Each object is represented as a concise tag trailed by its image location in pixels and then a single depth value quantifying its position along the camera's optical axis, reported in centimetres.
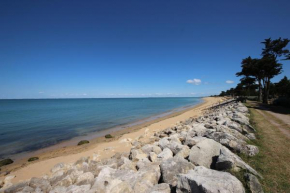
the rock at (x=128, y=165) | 560
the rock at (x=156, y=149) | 696
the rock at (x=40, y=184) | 482
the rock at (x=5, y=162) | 931
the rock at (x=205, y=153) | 491
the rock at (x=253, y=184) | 339
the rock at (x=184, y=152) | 573
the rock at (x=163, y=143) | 732
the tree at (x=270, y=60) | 2738
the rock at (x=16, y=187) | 495
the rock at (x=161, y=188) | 380
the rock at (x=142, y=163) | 555
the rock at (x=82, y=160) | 726
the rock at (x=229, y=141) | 573
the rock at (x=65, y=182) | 489
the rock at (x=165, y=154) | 598
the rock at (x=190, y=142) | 652
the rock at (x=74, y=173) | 511
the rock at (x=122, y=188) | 388
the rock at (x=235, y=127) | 815
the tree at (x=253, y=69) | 2890
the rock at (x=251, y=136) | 739
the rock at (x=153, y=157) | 604
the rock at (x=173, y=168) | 435
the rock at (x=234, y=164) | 414
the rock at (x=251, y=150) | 552
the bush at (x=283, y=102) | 2177
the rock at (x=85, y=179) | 477
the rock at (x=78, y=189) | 417
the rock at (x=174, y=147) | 638
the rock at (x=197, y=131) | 823
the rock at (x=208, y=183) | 309
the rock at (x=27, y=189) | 472
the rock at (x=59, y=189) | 434
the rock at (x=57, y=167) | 723
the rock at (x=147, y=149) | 714
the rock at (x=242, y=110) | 1556
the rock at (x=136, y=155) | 637
